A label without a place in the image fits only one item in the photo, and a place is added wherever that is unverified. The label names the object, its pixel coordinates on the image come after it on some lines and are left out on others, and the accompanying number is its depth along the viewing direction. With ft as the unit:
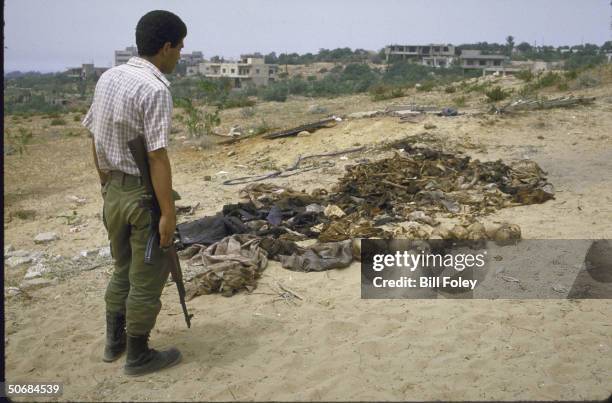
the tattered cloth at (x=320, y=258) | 14.49
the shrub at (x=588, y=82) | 44.13
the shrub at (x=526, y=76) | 51.77
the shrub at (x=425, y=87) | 55.06
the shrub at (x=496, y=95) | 40.98
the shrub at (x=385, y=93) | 51.85
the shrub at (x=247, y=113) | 49.30
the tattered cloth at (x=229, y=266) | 13.25
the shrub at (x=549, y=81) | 46.11
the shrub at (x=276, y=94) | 69.00
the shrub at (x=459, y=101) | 41.55
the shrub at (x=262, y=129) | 37.72
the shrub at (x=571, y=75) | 47.47
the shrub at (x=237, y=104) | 57.57
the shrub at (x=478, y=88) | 48.18
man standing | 7.88
